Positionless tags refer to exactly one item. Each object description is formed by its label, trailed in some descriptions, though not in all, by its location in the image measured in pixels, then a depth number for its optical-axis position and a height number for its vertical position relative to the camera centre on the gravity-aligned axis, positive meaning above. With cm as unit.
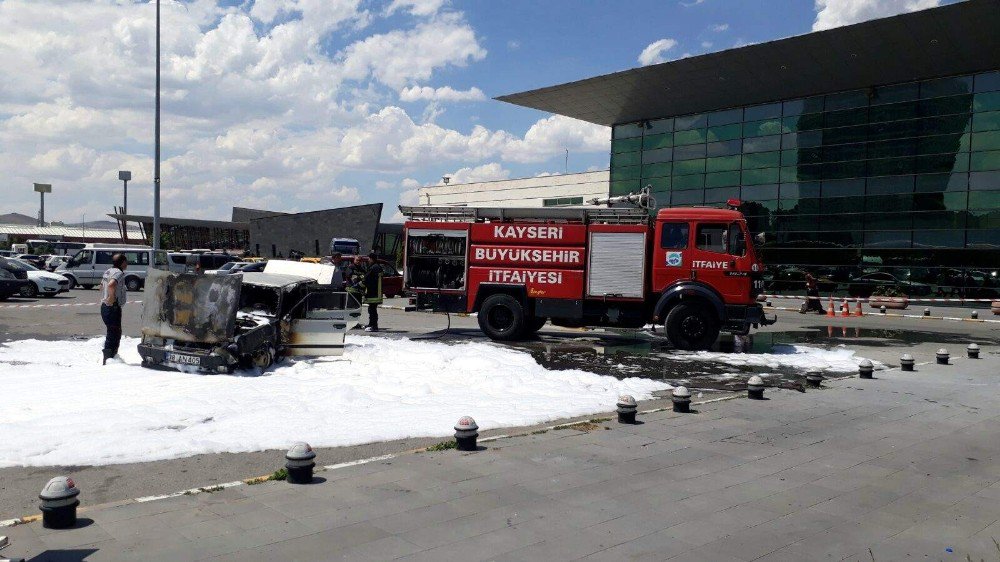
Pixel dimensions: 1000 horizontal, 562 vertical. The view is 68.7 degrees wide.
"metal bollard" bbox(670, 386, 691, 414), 809 -154
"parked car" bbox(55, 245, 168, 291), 3136 -109
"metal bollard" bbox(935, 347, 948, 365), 1248 -147
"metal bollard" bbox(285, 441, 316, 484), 529 -157
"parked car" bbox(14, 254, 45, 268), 5034 -156
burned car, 1002 -112
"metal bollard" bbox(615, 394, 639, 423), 746 -153
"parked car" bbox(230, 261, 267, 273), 3079 -91
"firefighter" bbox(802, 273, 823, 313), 2603 -120
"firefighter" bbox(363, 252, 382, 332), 1656 -80
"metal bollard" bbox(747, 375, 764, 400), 893 -153
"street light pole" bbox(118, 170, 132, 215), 5381 +487
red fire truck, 1414 -22
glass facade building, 3064 +406
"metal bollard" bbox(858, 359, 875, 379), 1078 -150
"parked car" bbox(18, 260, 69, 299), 2605 -165
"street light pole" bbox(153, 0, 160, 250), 2295 +149
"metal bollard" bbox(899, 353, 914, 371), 1170 -149
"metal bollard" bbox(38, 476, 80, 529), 424 -154
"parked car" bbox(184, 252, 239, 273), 3441 -78
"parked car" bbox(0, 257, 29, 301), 2430 -138
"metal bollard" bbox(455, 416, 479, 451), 627 -155
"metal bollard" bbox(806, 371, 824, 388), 993 -155
